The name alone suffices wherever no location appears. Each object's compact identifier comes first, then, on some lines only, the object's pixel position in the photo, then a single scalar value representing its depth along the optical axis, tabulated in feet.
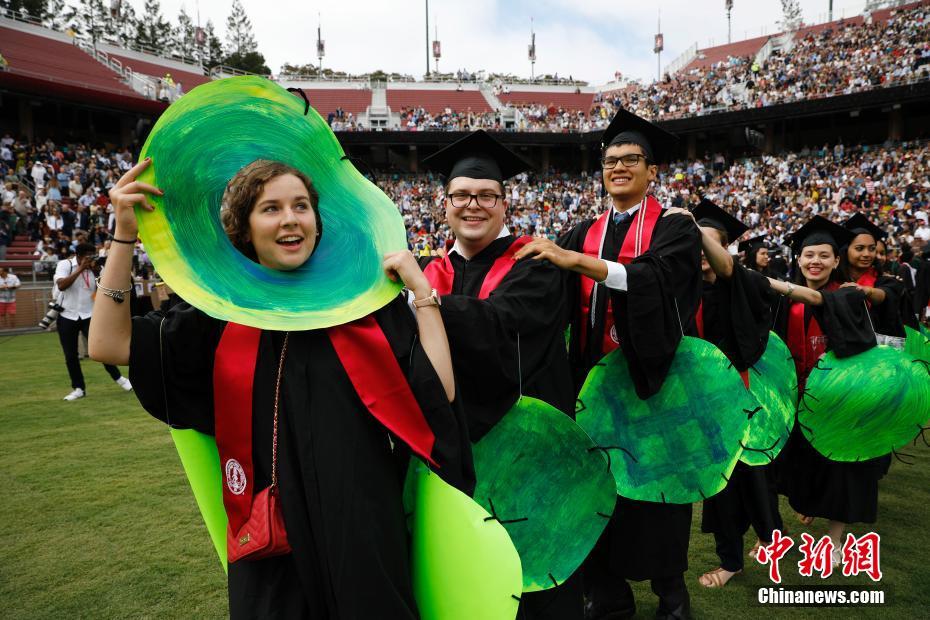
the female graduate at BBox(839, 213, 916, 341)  15.64
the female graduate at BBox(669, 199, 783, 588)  13.26
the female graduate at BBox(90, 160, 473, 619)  5.89
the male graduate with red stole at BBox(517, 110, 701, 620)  10.14
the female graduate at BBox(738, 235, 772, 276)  19.83
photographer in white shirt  28.86
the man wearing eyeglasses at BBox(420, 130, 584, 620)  7.63
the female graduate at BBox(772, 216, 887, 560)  14.44
